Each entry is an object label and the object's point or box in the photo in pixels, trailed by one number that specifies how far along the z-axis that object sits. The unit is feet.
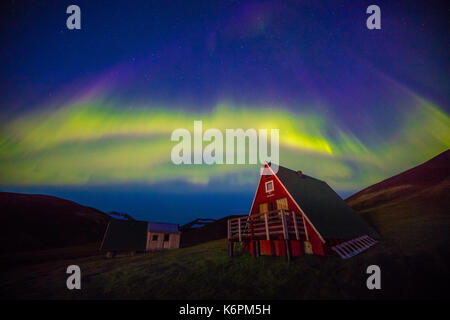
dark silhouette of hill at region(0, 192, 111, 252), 121.08
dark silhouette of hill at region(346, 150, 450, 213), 88.32
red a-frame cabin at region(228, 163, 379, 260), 43.80
